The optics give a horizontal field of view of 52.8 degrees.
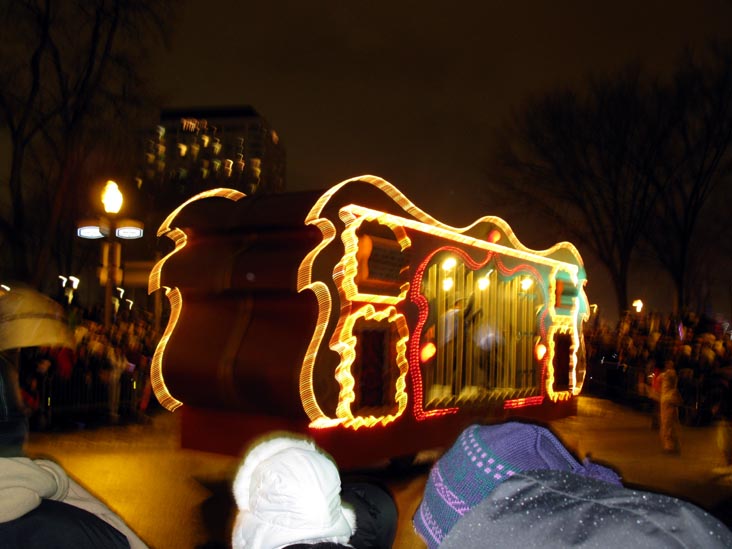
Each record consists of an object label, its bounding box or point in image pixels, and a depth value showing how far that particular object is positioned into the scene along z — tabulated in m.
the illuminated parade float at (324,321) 8.20
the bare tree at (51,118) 15.70
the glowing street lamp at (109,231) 12.09
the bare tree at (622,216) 20.83
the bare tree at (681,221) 19.95
